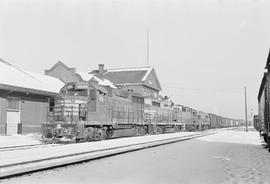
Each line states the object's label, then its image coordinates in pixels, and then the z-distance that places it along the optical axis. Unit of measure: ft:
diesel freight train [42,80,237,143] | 51.90
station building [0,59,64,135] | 72.43
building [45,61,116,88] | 131.44
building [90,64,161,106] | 157.48
